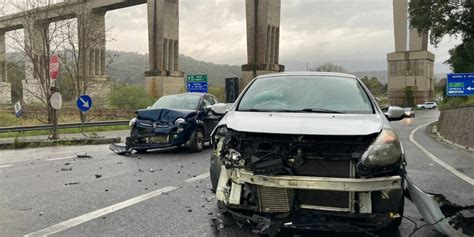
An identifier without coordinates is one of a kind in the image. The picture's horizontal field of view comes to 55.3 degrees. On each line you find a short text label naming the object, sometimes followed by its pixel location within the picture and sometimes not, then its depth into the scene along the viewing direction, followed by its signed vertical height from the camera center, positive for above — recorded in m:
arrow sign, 17.97 -0.59
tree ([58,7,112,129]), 28.41 +2.93
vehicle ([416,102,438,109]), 74.50 -2.93
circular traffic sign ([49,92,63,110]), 15.37 -0.41
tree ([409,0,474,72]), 32.66 +4.97
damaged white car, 3.79 -0.73
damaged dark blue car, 11.08 -1.00
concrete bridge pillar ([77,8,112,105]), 30.34 +3.47
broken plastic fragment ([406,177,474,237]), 4.05 -1.18
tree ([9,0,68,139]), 24.81 +2.89
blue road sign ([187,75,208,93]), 33.28 +0.37
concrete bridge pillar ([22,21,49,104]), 24.91 +2.39
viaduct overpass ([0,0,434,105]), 31.05 +4.53
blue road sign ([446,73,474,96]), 24.70 +0.23
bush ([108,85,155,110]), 46.88 -1.04
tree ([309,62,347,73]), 112.72 +5.68
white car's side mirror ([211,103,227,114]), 6.43 -0.28
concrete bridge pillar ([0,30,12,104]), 49.91 -0.13
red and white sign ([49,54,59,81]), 15.40 +0.68
